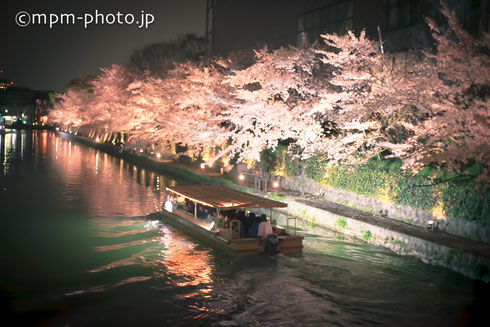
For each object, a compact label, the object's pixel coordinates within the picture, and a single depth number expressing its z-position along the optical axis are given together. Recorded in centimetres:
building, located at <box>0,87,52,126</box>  18475
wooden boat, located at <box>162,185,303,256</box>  1638
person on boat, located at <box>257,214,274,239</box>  1655
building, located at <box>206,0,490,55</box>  2547
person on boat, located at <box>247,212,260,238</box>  1678
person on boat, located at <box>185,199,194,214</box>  2084
